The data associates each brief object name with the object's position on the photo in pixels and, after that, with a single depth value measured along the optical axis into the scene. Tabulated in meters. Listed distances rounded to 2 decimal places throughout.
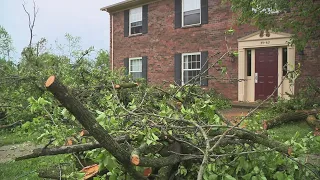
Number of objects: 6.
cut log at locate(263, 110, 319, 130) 7.82
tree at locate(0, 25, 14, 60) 33.44
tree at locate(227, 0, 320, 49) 8.06
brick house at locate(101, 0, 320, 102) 12.05
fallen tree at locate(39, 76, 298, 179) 1.52
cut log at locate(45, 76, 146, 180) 1.49
